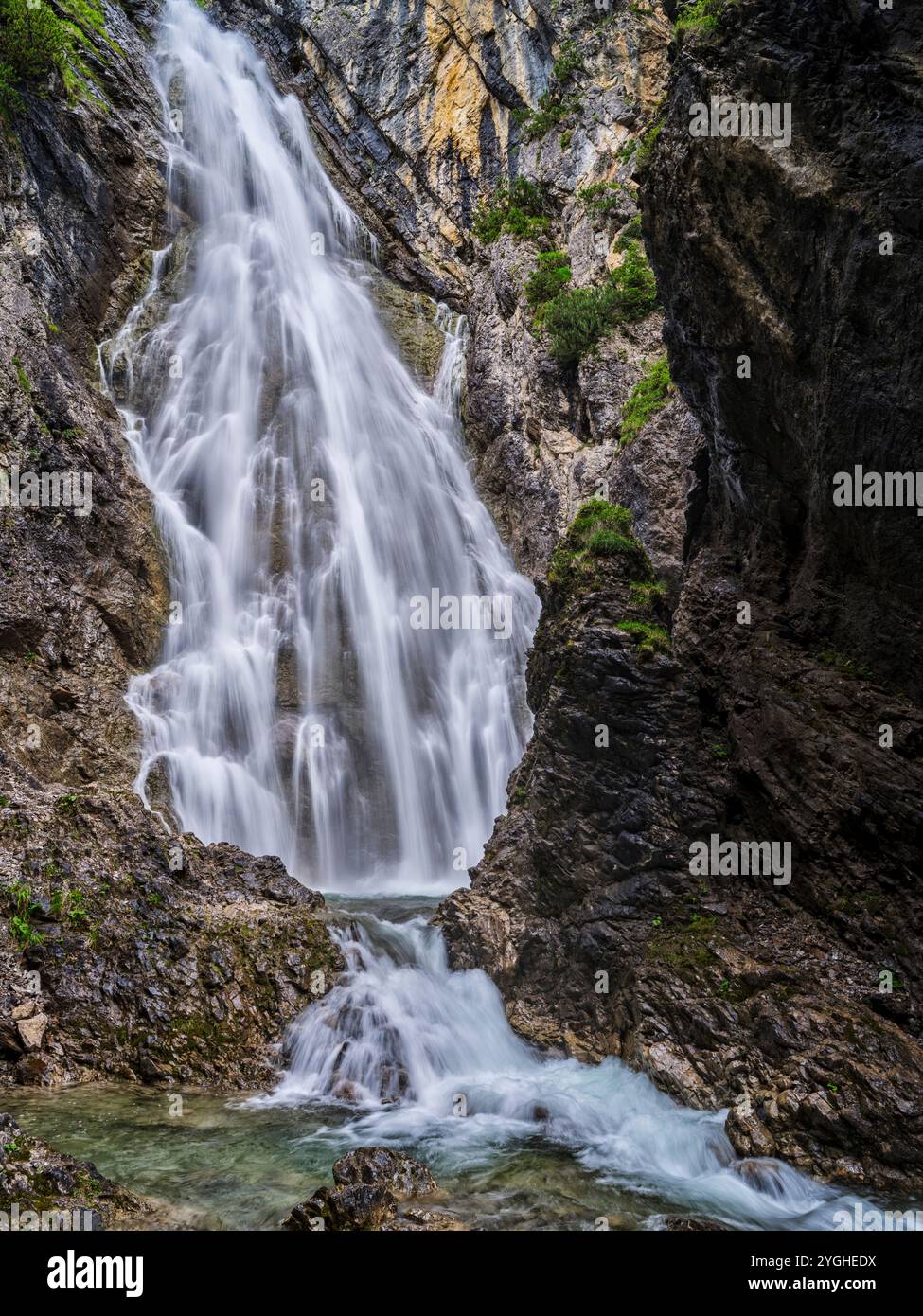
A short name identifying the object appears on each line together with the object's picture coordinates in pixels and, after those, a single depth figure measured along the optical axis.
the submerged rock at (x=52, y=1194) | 4.73
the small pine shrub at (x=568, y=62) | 27.78
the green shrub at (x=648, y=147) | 9.80
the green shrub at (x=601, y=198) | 25.23
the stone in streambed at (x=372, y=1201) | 5.28
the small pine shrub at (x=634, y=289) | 22.69
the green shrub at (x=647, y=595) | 10.79
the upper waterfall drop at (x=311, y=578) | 16.34
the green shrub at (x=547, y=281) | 25.19
